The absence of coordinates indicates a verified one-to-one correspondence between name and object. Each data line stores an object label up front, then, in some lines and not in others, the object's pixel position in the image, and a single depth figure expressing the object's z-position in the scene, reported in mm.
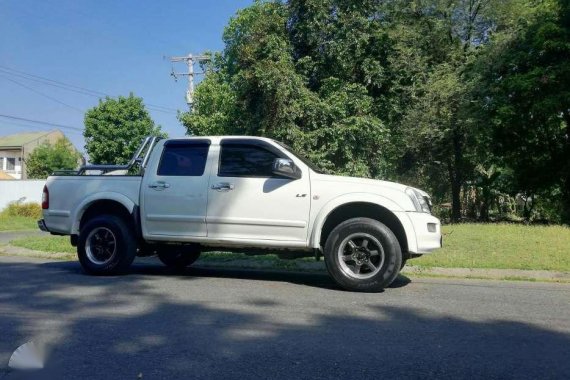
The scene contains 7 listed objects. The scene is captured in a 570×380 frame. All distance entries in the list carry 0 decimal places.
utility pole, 44438
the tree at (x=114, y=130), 41688
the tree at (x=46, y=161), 51312
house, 57250
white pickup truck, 7148
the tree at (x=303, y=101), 19453
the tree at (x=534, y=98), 16000
